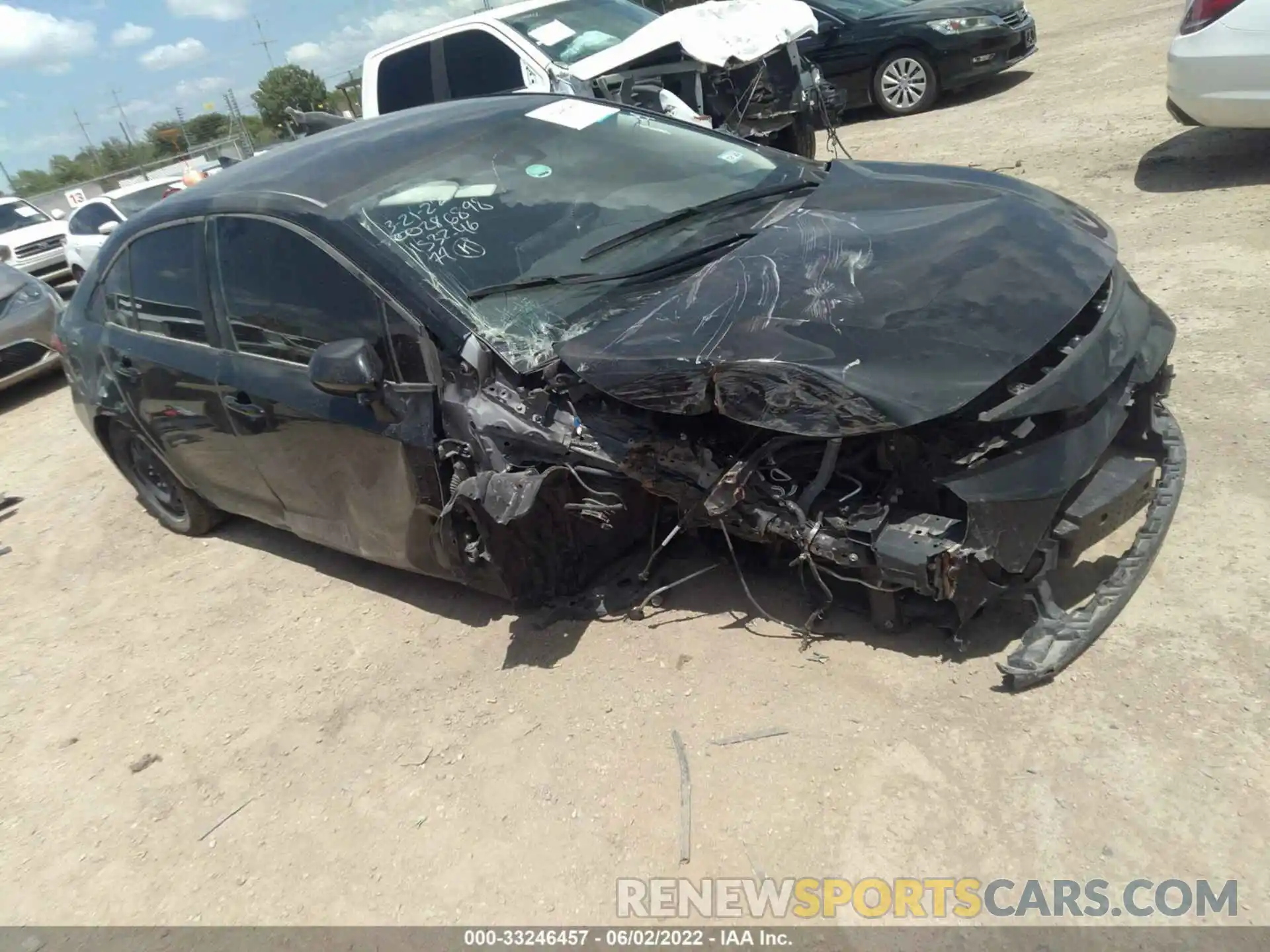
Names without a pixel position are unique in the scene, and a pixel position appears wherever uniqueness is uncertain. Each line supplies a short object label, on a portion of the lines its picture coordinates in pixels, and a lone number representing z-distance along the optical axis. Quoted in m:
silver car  8.43
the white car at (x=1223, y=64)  5.50
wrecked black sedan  2.56
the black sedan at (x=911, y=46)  9.86
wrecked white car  7.51
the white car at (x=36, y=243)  13.61
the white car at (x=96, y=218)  11.52
